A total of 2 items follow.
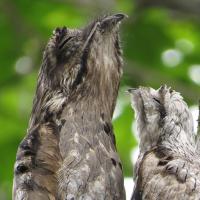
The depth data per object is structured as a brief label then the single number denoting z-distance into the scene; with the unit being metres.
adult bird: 11.57
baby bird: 11.18
